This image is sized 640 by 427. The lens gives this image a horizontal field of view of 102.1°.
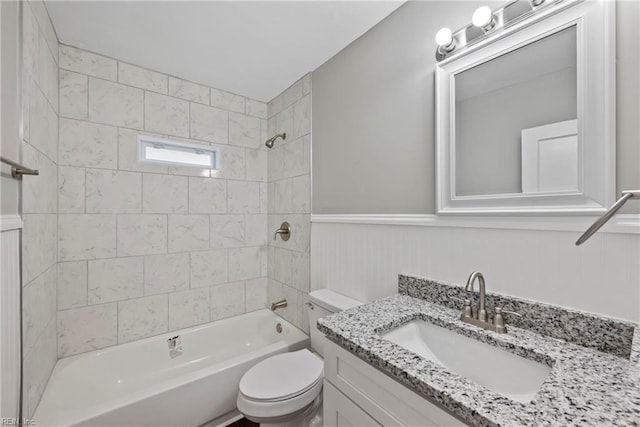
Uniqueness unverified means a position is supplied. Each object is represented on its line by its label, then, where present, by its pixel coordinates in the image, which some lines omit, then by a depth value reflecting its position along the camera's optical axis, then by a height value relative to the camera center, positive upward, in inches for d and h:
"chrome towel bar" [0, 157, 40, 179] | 38.0 +6.8
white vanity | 26.1 -21.6
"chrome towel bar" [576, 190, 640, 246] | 26.9 +0.5
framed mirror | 31.4 +14.0
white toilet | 49.3 -35.1
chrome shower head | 88.6 +26.3
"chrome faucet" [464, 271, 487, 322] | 36.7 -12.4
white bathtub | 51.1 -40.4
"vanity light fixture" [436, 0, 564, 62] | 36.4 +29.5
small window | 78.5 +19.8
